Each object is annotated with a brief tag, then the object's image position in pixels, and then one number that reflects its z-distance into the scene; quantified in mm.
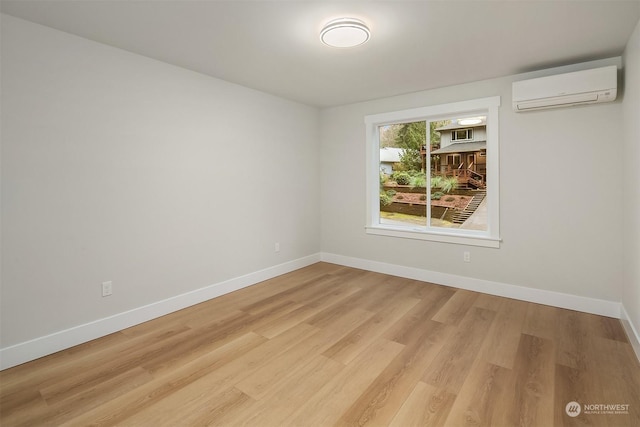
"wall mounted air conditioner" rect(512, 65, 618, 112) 2715
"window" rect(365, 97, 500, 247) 3594
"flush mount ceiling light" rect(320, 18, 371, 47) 2211
